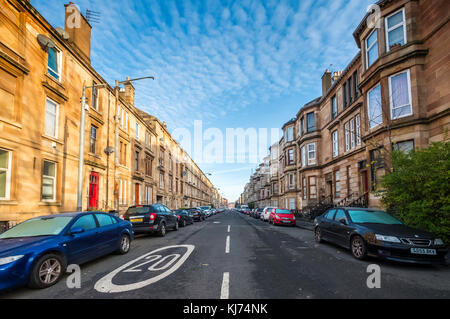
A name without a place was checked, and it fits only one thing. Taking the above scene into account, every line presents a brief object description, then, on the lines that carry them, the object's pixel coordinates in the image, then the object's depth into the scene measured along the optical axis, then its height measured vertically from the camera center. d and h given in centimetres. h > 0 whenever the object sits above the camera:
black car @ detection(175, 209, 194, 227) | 1912 -259
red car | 1875 -250
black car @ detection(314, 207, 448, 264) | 616 -148
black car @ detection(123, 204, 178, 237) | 1192 -161
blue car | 456 -130
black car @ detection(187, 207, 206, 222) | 2616 -308
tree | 767 -16
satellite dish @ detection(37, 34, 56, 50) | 1175 +687
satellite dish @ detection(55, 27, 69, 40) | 1353 +832
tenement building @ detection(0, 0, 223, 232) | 1020 +343
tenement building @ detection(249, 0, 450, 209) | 1185 +522
